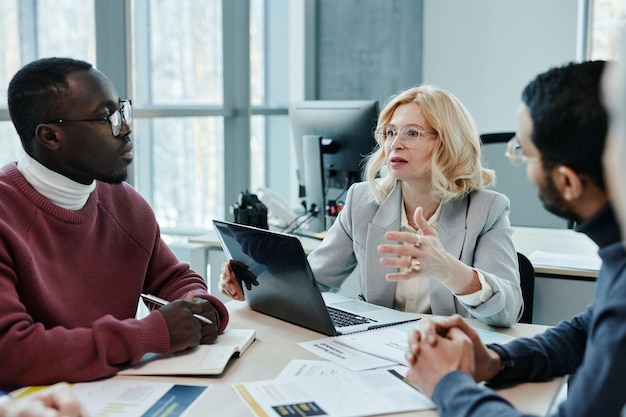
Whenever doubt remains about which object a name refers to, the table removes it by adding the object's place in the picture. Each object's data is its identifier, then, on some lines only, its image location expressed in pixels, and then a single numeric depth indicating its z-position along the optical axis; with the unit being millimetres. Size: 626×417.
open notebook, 1370
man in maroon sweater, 1312
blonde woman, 1905
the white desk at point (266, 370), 1243
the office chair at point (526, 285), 2100
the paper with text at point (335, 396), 1214
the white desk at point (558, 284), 2420
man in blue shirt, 970
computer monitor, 2955
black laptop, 1609
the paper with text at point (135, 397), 1202
